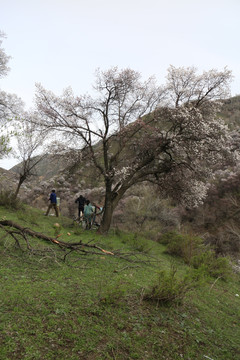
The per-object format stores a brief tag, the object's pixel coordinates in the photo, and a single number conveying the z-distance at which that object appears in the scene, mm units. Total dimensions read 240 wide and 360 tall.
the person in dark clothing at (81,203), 14781
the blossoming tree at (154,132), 11172
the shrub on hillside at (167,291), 3648
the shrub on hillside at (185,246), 8576
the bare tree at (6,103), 16953
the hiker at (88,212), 12717
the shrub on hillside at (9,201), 13664
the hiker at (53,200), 15295
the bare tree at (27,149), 18125
